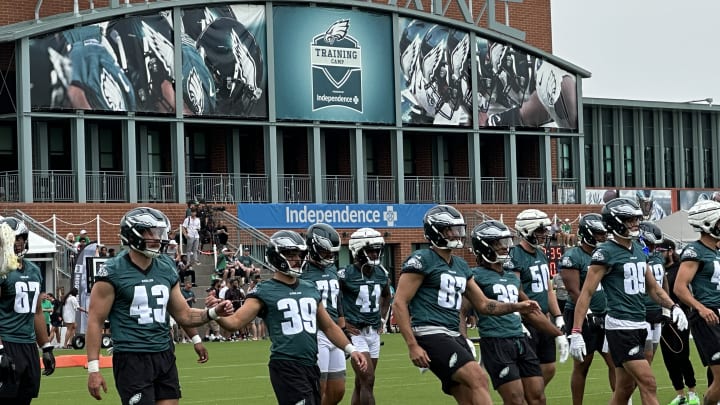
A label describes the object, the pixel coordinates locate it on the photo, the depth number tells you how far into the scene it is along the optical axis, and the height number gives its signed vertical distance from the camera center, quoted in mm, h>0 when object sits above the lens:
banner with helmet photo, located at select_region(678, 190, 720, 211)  60969 -9
